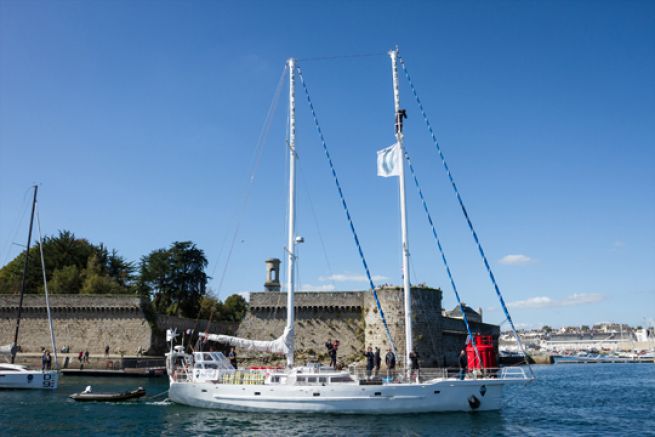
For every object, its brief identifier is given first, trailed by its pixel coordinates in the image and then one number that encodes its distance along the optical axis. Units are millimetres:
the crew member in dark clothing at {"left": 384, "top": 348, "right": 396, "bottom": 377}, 21273
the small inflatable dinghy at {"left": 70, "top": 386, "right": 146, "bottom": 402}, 24719
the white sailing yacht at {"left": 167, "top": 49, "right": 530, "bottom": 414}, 20531
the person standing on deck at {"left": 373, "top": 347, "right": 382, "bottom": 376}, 22522
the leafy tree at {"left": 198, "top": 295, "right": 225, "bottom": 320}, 61519
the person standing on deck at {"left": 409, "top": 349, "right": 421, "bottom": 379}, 21375
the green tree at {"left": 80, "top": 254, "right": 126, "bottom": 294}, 54125
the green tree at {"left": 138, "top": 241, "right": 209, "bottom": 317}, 56625
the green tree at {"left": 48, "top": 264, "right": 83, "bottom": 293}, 54000
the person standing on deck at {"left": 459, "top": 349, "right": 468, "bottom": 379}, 21344
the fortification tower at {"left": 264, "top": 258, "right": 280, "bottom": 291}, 48750
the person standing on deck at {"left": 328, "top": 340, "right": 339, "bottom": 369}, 23380
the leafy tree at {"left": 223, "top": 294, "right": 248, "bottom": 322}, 72675
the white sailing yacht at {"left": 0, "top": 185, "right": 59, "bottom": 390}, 30031
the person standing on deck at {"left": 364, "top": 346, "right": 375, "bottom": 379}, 22003
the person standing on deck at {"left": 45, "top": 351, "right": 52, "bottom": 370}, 33350
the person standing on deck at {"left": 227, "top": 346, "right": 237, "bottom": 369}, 25617
